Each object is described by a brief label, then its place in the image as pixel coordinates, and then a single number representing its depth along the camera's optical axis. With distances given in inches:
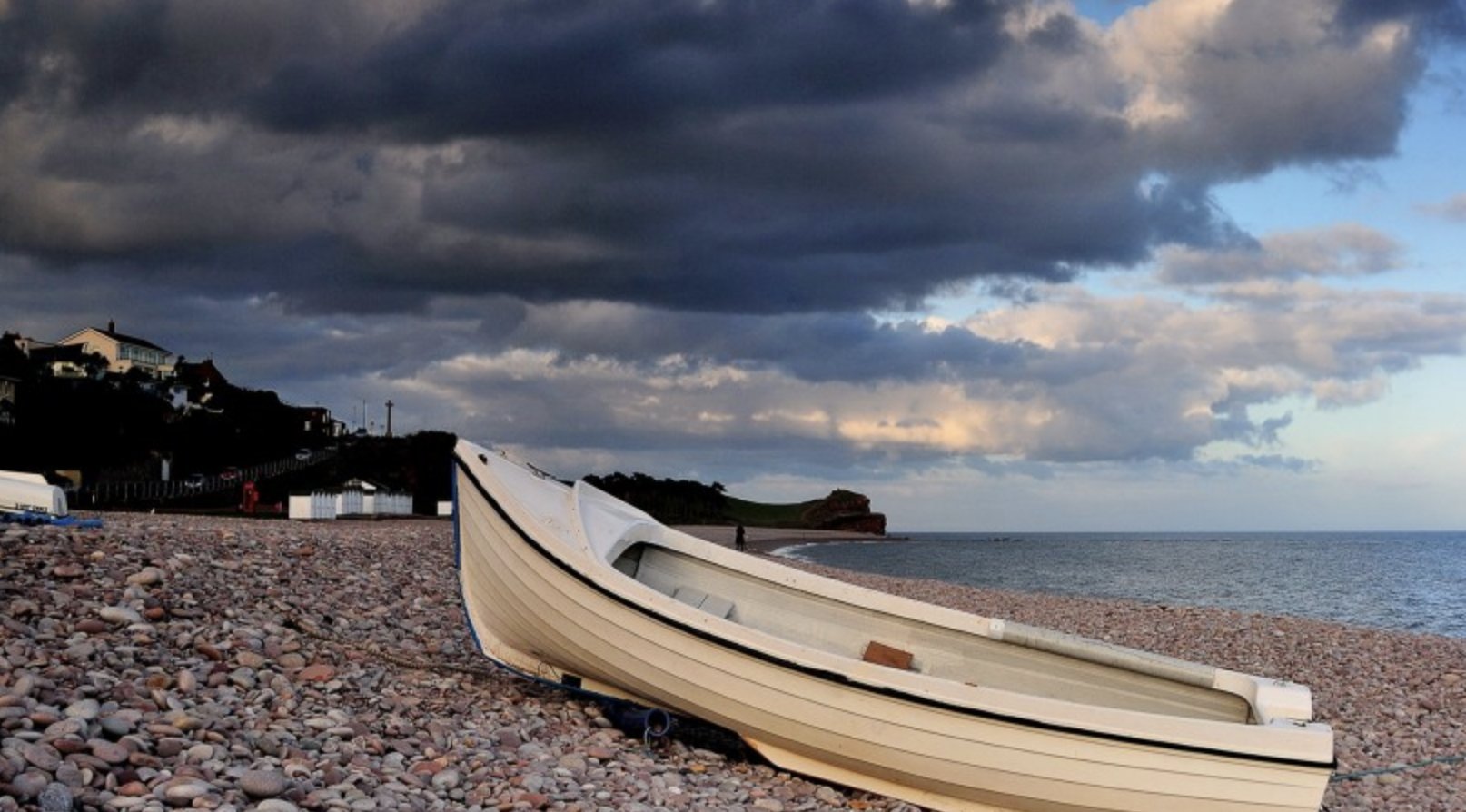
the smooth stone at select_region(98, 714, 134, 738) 299.0
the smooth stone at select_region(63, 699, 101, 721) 300.7
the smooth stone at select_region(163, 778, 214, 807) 263.7
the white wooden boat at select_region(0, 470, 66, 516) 740.0
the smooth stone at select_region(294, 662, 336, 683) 393.7
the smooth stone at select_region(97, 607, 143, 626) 398.0
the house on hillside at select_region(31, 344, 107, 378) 3609.7
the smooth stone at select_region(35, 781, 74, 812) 248.2
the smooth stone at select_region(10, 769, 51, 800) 250.8
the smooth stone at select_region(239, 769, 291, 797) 276.8
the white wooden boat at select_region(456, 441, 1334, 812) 331.6
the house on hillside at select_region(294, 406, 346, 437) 4604.8
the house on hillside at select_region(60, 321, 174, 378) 4215.1
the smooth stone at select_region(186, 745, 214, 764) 291.4
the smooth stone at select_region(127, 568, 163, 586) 448.5
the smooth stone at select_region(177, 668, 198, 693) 350.3
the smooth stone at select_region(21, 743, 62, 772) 266.5
